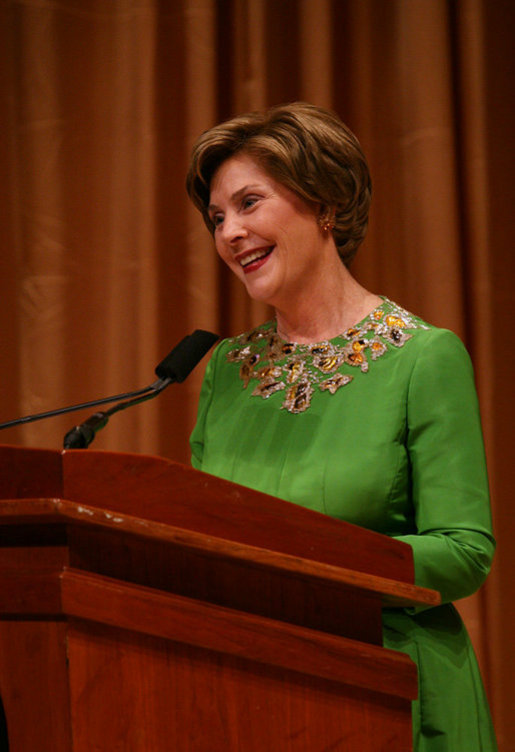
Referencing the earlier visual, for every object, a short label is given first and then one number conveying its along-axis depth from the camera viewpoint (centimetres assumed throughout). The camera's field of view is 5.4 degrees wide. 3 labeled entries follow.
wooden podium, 549
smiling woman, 612
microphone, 603
